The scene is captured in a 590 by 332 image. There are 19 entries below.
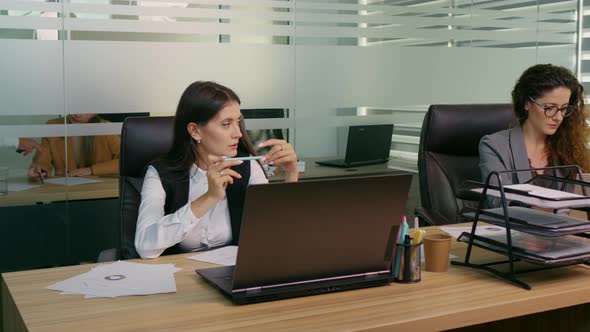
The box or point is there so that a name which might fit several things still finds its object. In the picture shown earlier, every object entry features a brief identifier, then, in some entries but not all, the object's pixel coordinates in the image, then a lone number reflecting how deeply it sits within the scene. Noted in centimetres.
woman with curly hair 289
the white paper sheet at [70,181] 320
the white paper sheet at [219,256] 196
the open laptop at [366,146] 384
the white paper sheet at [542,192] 179
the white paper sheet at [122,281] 168
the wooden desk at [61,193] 316
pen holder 176
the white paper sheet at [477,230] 224
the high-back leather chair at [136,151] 247
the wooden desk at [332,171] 379
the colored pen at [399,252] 176
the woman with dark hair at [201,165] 233
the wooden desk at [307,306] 147
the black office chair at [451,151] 305
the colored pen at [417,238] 177
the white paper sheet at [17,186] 315
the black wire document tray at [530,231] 176
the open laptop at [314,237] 155
